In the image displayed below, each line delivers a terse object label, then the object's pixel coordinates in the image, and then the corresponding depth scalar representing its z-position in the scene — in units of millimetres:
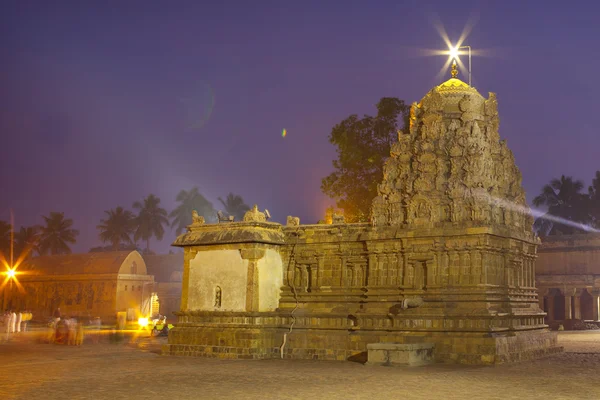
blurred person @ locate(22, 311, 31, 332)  56062
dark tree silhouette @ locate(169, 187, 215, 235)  97875
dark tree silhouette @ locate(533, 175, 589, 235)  70938
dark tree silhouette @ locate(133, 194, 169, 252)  101625
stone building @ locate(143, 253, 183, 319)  66312
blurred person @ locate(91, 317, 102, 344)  35900
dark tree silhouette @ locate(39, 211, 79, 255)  95438
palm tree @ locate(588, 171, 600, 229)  70000
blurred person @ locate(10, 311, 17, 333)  43562
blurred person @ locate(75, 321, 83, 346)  31625
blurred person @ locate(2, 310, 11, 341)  42256
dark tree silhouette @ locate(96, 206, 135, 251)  99875
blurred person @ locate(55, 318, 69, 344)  32031
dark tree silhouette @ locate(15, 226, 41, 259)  90188
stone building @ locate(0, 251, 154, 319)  64312
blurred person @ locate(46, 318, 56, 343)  32925
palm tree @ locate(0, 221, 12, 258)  87500
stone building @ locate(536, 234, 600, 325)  49469
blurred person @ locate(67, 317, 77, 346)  31703
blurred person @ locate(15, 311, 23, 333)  45062
